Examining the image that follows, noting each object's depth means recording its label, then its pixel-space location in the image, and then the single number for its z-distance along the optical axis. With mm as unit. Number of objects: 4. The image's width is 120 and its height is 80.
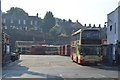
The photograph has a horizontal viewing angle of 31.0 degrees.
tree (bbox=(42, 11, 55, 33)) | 90778
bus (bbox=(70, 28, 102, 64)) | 23233
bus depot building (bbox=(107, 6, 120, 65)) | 23521
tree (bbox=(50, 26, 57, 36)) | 78407
